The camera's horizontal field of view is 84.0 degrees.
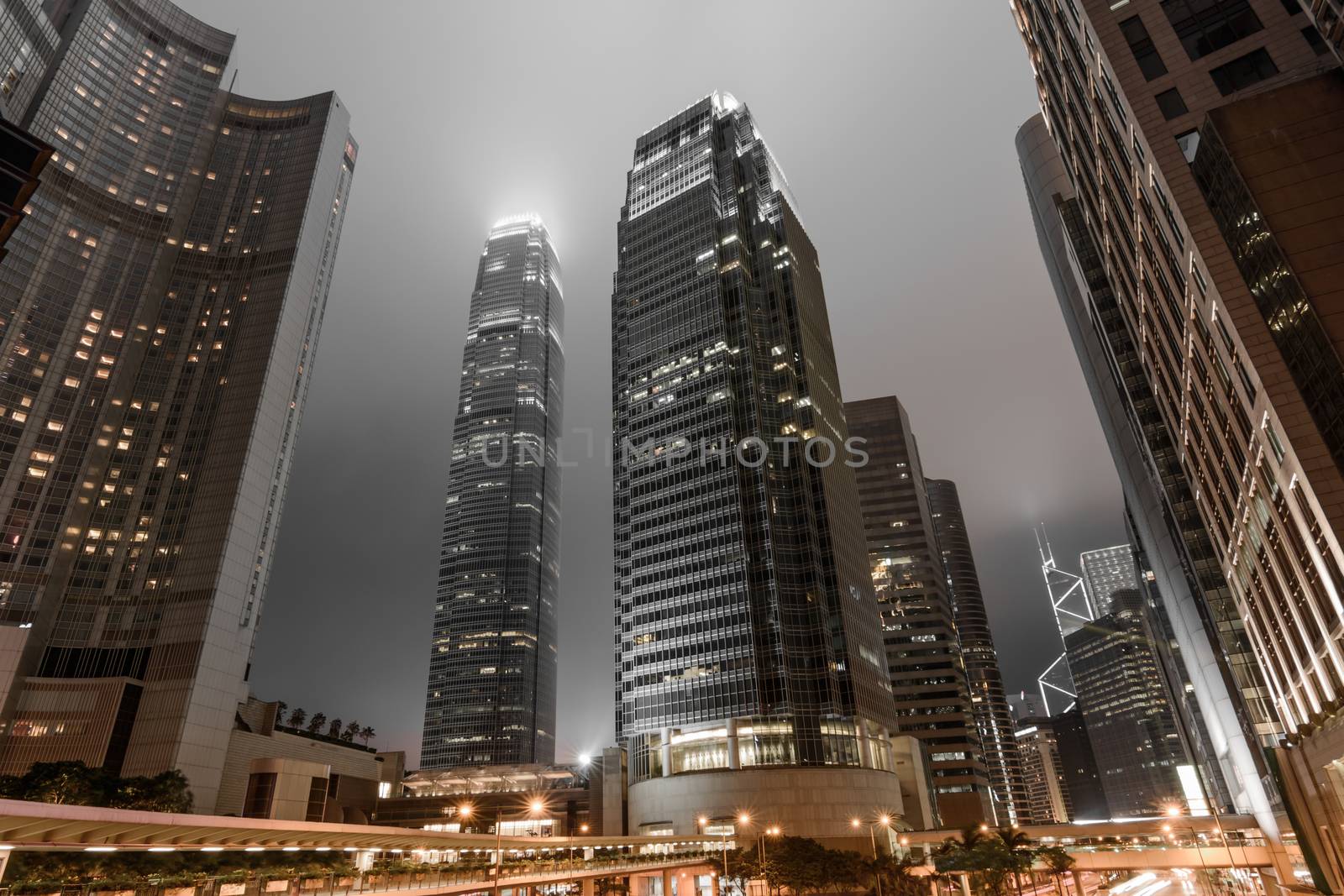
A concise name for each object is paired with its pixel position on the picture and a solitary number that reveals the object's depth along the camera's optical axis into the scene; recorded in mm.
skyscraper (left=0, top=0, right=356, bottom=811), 107750
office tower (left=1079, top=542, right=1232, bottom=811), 156500
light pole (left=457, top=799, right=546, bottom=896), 45138
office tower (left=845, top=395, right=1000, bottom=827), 179500
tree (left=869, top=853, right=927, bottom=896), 84750
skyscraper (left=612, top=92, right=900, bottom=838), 122188
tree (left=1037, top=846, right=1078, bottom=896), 88312
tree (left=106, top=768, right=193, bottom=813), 83006
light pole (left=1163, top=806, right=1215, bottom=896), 83900
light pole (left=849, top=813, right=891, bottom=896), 108919
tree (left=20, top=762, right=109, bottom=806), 77812
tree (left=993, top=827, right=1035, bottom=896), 82375
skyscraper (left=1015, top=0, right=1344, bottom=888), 43875
